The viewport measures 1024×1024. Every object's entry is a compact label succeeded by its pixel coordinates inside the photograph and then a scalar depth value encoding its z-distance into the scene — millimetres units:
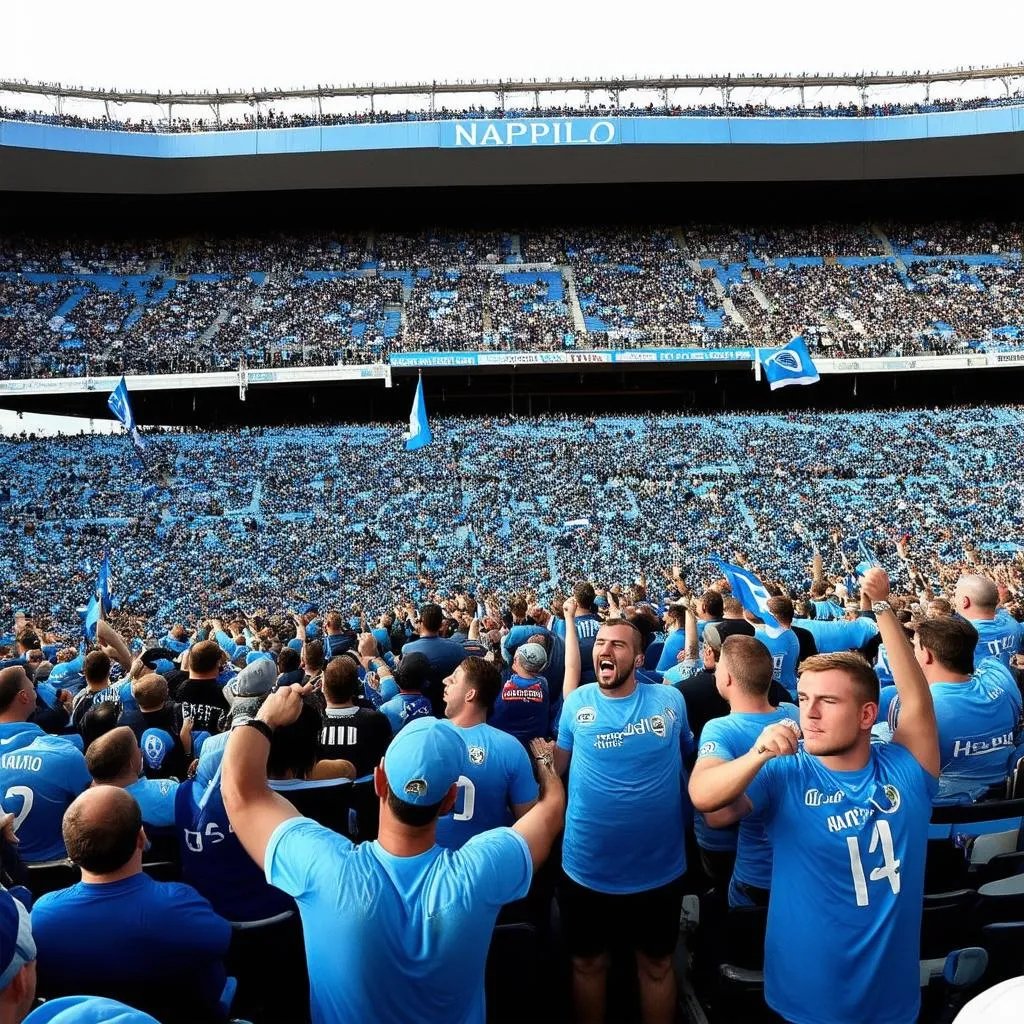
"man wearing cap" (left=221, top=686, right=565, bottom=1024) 2176
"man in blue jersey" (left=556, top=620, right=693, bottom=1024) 3486
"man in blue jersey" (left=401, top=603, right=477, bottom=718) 6609
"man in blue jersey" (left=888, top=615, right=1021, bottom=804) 3705
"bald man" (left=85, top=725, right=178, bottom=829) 3441
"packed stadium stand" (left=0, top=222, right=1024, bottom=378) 38344
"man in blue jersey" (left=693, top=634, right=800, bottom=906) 3035
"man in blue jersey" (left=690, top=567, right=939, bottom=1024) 2523
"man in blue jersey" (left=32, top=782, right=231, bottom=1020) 2422
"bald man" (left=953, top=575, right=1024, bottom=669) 5277
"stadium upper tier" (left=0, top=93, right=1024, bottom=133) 45125
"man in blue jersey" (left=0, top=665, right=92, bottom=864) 3969
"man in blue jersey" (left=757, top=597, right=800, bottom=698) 6164
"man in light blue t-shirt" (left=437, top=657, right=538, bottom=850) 3516
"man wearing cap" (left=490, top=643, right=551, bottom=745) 5281
